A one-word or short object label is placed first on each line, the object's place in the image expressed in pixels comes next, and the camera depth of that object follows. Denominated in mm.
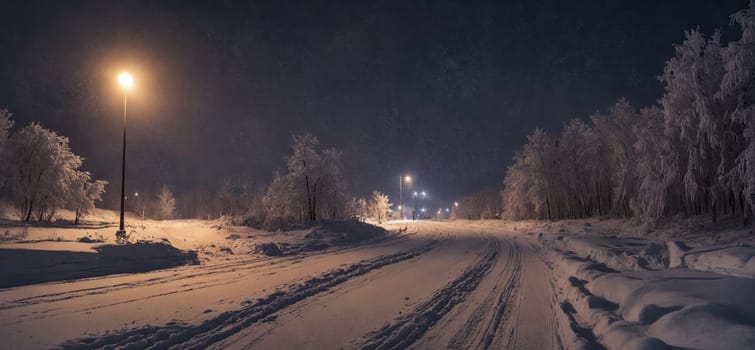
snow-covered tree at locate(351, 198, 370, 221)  72188
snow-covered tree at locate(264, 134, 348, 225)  37281
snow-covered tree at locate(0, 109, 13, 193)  25938
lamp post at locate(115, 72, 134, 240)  15539
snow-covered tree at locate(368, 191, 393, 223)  80125
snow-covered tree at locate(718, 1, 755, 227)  15641
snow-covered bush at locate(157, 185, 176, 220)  83375
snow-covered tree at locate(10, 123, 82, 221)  27453
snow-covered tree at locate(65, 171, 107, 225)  29844
